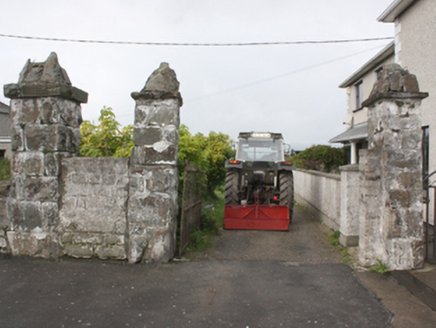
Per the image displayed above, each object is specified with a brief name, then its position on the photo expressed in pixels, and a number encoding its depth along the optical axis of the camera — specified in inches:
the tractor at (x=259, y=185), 301.9
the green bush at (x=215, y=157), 278.7
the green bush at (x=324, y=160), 763.4
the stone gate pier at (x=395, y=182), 170.4
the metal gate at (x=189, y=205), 201.9
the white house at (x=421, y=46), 310.3
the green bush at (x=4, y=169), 471.8
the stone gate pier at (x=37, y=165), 189.5
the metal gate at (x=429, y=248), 172.6
